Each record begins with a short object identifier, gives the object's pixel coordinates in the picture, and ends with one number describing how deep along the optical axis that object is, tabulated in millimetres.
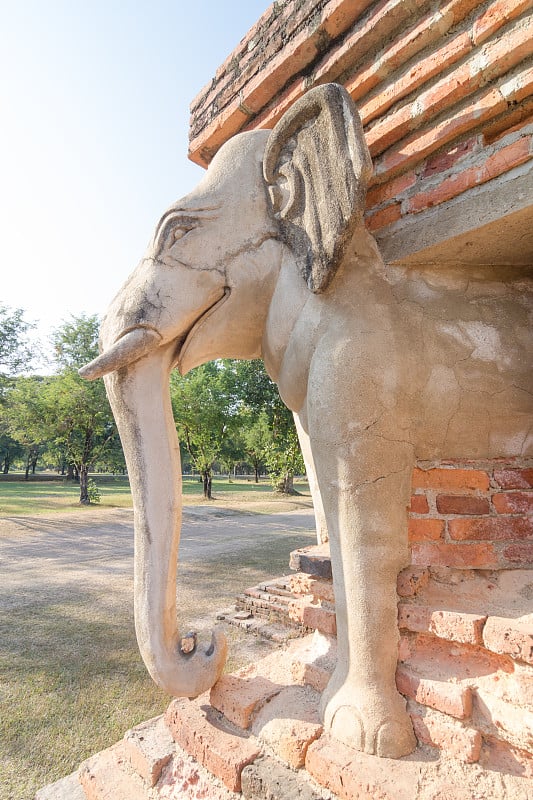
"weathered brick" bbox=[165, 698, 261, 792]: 1490
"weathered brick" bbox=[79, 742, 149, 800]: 1659
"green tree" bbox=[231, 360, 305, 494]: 13891
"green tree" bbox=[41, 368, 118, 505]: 18531
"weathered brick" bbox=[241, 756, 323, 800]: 1343
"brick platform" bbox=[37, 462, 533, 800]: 1243
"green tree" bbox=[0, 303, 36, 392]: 20484
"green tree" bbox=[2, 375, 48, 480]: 18359
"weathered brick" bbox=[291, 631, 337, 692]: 1672
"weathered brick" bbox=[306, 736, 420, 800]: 1203
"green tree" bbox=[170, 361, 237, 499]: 19938
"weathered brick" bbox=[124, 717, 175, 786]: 1657
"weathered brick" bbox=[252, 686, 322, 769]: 1438
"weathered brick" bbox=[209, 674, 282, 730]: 1650
